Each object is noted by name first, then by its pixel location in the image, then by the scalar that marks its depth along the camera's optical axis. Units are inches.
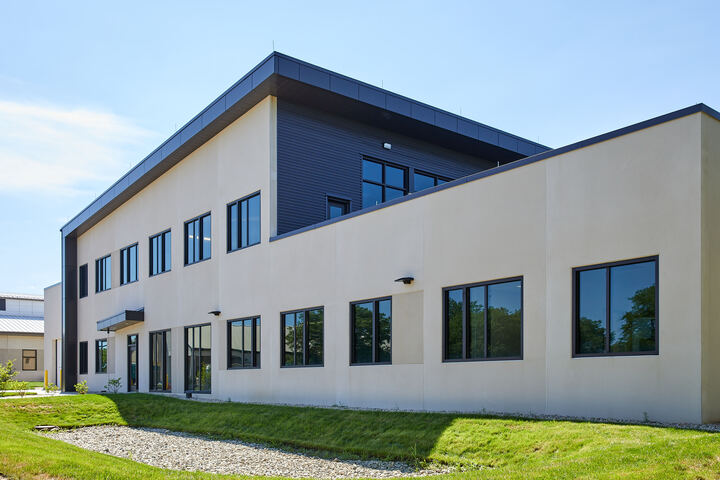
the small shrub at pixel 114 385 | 1122.9
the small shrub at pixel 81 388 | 1136.8
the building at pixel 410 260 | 422.0
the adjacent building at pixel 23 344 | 2060.8
